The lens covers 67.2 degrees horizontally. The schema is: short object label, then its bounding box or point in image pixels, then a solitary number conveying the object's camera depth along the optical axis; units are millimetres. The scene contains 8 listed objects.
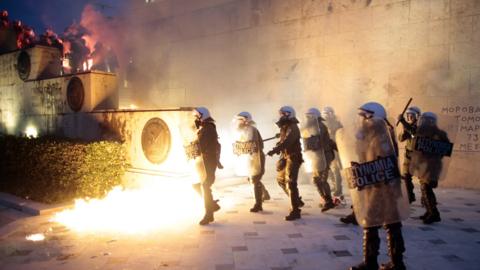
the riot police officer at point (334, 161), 8719
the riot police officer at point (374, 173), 4023
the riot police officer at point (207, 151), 6562
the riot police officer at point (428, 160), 6082
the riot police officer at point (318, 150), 7215
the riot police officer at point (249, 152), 7363
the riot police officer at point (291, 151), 6812
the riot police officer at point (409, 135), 7030
